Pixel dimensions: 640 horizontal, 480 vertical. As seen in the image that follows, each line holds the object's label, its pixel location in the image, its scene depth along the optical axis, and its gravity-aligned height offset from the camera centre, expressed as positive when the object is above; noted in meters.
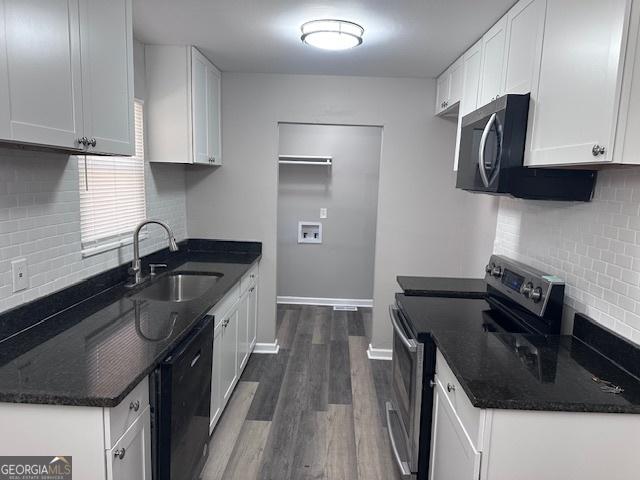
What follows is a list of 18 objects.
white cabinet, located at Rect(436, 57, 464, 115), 2.94 +0.78
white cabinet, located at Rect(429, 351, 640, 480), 1.37 -0.76
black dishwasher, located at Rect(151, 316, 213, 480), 1.64 -0.89
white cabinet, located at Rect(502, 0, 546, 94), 1.82 +0.67
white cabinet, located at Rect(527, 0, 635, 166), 1.35 +0.40
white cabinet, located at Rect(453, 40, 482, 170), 2.57 +0.71
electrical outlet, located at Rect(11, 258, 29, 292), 1.75 -0.37
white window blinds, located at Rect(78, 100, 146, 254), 2.31 -0.07
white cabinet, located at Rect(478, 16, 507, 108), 2.20 +0.70
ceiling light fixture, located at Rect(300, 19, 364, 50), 2.35 +0.85
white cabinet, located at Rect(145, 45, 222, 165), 2.95 +0.57
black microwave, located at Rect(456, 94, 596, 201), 1.85 +0.13
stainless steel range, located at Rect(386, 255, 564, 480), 1.95 -0.58
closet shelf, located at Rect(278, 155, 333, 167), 4.89 +0.36
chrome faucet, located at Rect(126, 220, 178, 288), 2.57 -0.45
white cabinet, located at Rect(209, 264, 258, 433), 2.52 -0.98
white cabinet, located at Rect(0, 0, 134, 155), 1.30 +0.37
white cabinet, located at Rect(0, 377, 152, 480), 1.33 -0.75
